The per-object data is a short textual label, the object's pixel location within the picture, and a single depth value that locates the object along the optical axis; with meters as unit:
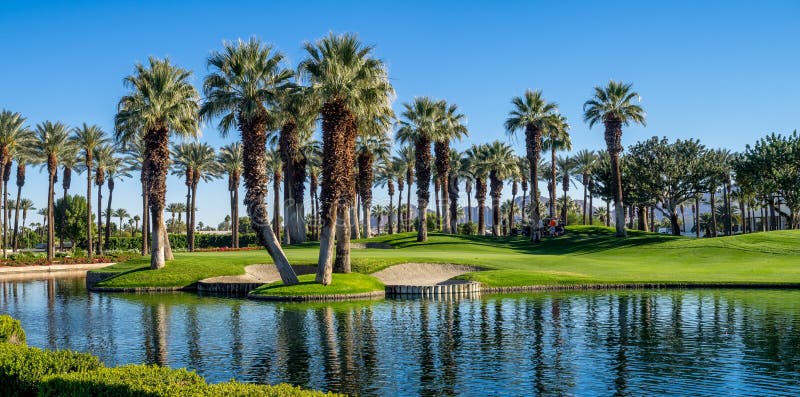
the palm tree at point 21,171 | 103.74
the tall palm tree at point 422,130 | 82.00
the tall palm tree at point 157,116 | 54.94
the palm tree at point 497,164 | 104.81
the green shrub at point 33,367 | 15.28
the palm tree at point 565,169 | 130.18
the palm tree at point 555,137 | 85.25
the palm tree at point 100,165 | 99.00
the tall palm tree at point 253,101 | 46.72
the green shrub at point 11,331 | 20.55
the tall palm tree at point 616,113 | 82.69
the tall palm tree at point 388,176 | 126.11
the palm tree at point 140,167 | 85.56
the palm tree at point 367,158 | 84.38
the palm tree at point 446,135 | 84.88
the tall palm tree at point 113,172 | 111.62
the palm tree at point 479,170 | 105.86
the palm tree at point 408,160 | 115.79
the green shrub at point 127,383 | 12.30
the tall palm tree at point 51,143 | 87.75
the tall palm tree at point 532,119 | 85.44
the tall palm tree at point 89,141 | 89.81
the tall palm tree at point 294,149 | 46.75
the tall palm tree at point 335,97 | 45.03
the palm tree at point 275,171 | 93.81
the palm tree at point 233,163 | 102.12
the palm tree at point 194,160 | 98.50
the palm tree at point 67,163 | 97.20
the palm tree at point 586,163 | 127.77
